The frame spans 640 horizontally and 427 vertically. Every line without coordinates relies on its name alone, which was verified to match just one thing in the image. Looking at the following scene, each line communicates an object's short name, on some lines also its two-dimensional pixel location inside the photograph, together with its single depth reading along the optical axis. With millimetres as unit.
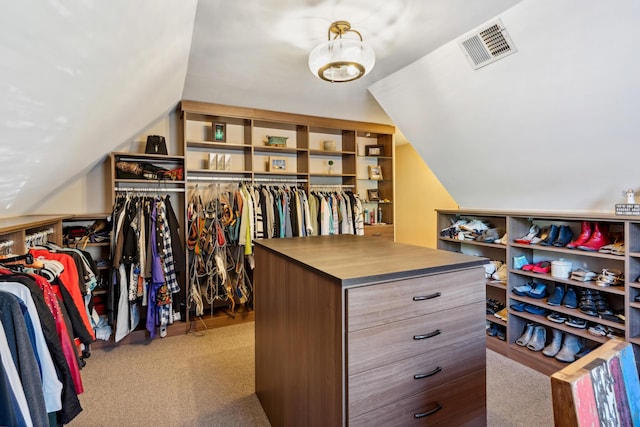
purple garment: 2877
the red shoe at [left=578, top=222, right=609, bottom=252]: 2256
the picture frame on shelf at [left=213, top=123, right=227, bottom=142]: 3537
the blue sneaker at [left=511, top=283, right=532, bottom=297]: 2705
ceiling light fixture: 1943
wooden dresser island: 1202
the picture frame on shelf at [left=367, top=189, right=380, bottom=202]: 4507
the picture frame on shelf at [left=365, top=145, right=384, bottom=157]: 4453
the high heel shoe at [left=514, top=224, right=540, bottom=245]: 2670
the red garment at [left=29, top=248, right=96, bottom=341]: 1677
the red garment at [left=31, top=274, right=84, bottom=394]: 1311
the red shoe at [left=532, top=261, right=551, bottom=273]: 2604
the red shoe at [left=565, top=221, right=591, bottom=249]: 2336
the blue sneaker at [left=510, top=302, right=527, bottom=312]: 2682
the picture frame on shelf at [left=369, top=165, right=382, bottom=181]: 4461
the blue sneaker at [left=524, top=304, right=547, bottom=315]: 2604
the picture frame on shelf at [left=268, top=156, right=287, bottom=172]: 3832
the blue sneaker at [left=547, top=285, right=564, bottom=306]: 2479
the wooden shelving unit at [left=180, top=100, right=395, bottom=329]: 3514
